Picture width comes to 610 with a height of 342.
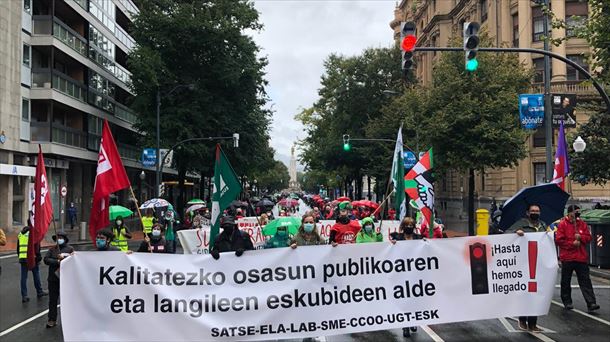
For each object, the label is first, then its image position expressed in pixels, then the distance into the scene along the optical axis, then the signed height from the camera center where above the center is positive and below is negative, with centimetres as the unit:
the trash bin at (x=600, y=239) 1405 -137
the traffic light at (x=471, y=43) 1209 +313
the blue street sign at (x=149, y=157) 3045 +158
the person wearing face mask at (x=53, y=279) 816 -139
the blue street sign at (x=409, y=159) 2808 +137
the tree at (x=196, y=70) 3400 +731
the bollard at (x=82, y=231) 2524 -209
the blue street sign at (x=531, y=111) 1784 +242
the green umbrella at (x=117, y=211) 1546 -73
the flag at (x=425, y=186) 1177 -1
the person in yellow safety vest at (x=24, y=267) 1034 -155
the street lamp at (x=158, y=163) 2904 +120
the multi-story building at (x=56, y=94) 2720 +527
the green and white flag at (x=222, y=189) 818 -5
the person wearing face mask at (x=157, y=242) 927 -97
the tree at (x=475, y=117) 2375 +298
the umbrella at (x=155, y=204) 1803 -61
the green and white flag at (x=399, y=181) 1154 +10
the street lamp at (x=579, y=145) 1726 +128
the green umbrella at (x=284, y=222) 1229 -91
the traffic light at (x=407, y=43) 1256 +325
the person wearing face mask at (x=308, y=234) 817 -73
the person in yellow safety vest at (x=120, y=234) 1169 -105
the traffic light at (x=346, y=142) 3256 +262
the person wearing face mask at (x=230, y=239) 768 -76
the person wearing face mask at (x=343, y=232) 899 -76
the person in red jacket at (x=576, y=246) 891 -99
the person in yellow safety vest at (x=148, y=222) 1485 -99
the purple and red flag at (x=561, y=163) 1137 +49
